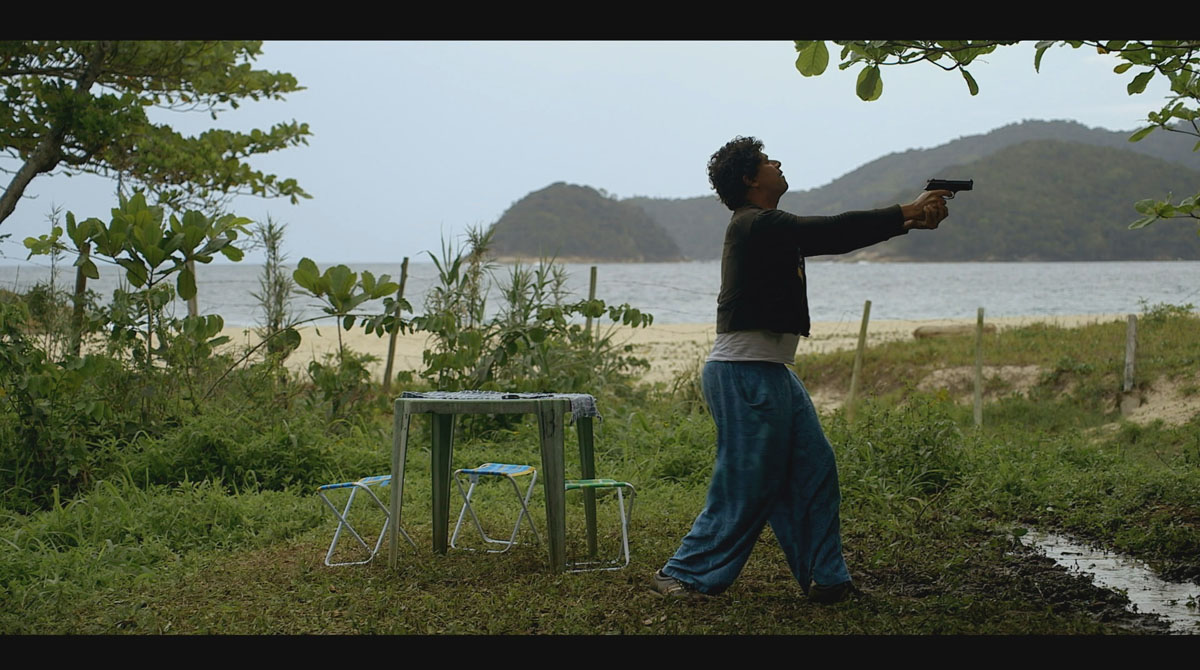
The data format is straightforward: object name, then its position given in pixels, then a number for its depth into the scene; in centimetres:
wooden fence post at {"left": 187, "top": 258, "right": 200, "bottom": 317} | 1116
